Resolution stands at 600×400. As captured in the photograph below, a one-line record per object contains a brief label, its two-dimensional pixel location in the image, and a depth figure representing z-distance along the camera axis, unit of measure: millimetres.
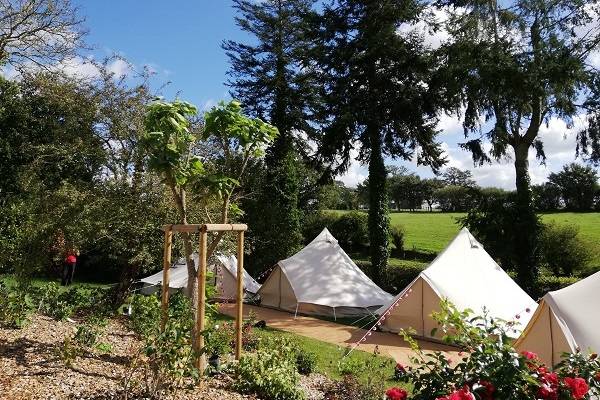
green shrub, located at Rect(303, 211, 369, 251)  22766
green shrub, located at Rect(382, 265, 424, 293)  15492
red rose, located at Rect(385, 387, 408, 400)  2572
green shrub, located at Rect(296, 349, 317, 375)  6398
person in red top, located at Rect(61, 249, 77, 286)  15459
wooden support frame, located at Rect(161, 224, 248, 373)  4957
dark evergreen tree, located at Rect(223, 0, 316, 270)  18578
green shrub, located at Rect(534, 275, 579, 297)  13016
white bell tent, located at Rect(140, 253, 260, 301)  12609
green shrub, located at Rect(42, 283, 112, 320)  7656
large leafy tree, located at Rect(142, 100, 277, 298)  5043
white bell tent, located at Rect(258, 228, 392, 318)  12203
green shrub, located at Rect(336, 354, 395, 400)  4832
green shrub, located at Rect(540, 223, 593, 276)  15031
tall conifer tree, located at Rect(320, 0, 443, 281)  15391
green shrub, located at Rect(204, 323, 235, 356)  5509
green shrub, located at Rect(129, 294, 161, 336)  6102
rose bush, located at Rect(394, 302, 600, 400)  2545
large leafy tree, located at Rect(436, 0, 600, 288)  12344
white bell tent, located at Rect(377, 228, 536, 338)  9711
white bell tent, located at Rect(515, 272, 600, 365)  6258
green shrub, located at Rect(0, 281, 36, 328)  6202
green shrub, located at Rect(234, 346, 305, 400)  4629
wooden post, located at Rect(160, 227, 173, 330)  5141
